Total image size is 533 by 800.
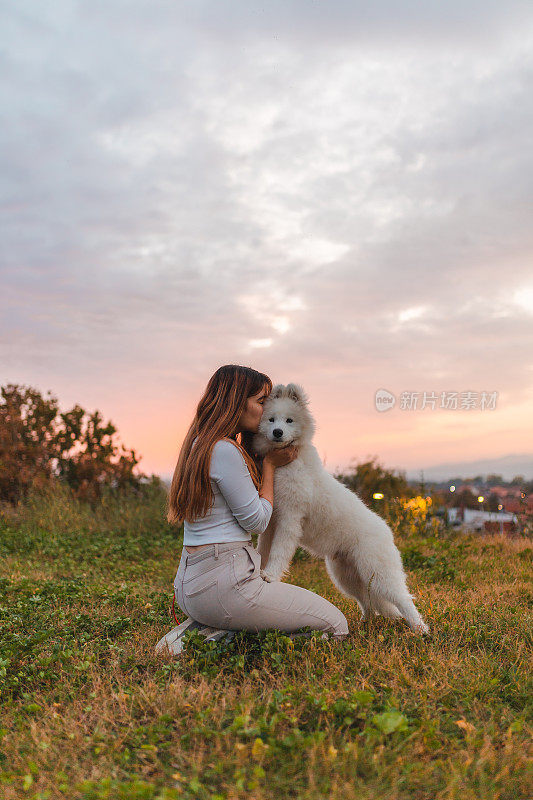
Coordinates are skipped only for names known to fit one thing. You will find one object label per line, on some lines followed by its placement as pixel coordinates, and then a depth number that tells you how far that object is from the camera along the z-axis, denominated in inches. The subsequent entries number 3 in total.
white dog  166.2
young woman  146.8
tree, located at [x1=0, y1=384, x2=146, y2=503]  459.5
